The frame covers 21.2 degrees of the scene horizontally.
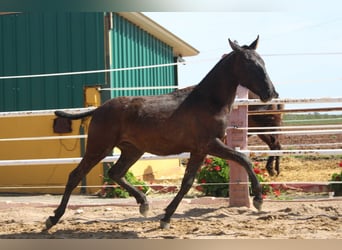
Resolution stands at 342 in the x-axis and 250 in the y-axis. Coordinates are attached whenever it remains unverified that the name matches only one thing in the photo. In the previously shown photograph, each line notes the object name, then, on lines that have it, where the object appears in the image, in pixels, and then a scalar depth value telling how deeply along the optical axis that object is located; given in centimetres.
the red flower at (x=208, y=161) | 1531
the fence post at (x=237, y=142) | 1209
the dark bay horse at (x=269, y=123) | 1909
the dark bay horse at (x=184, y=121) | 952
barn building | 1999
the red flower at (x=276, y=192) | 1439
